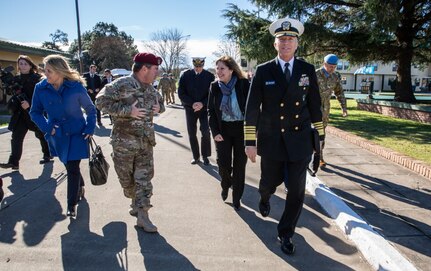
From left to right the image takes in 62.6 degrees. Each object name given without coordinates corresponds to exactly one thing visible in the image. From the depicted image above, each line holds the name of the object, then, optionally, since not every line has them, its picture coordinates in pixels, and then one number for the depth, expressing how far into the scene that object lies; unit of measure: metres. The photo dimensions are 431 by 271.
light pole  22.00
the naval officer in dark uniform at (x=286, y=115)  3.33
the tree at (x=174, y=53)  67.43
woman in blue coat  4.15
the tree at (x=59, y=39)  74.62
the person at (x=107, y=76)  13.75
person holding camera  6.23
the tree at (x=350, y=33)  15.75
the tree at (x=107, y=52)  54.84
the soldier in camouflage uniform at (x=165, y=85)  21.08
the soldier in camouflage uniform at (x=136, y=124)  3.67
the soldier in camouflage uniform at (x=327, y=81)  6.21
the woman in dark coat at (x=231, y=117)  4.52
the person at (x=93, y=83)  11.95
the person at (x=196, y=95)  6.67
